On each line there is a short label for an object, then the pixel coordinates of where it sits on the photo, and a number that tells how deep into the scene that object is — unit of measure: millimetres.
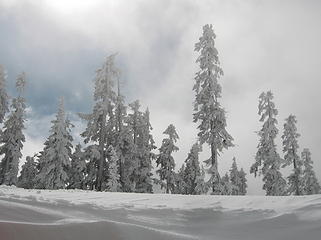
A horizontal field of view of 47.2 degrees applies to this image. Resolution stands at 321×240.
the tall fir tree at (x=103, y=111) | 35438
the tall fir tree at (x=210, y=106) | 28922
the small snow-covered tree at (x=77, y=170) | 36497
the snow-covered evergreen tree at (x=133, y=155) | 39000
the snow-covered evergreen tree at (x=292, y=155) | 41906
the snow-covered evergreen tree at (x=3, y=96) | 39666
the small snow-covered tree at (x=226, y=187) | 27767
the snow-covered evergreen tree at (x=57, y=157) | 37656
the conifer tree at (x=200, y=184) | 30278
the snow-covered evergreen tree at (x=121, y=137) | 38219
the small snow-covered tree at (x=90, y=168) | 35844
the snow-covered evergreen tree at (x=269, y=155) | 38719
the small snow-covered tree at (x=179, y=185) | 44156
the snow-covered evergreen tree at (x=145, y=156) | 40094
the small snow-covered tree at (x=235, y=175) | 67812
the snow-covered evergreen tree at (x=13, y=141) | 41688
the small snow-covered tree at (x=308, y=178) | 46031
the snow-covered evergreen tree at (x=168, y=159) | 43969
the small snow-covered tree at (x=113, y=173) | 34531
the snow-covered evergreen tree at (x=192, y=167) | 49631
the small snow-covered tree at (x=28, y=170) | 52000
